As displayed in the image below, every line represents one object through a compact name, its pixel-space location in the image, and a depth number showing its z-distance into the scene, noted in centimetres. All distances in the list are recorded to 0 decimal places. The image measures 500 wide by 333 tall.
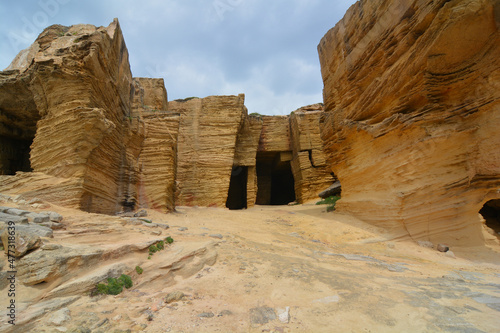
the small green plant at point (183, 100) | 1948
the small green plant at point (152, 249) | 402
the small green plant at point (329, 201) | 1417
